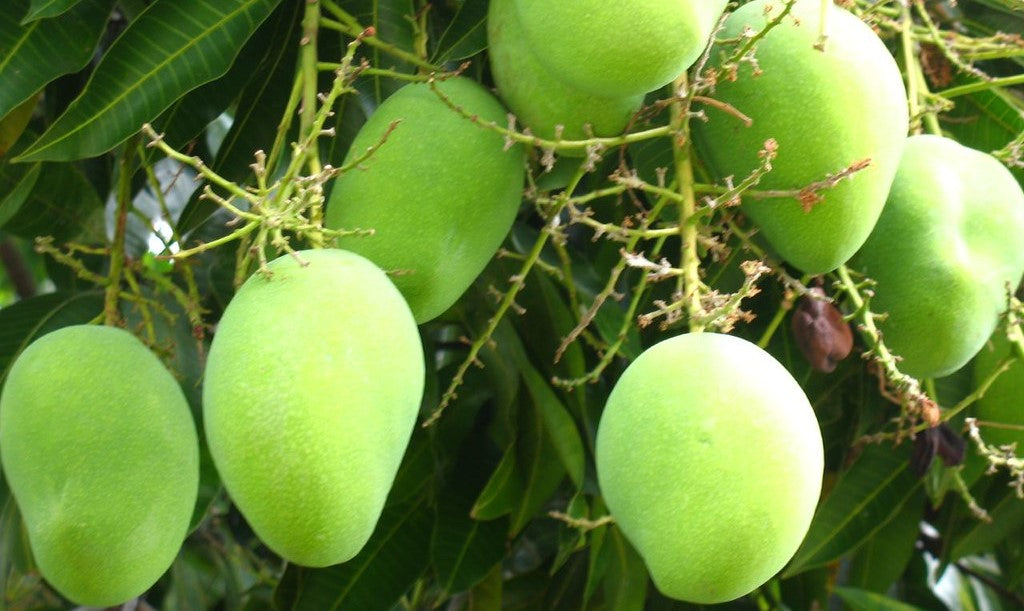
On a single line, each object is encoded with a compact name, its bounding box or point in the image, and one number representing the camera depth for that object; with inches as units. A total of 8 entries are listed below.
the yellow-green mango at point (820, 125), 45.1
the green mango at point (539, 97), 48.3
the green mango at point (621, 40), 41.1
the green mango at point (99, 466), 42.8
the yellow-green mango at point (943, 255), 50.1
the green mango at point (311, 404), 37.1
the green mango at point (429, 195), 46.8
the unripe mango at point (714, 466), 38.0
